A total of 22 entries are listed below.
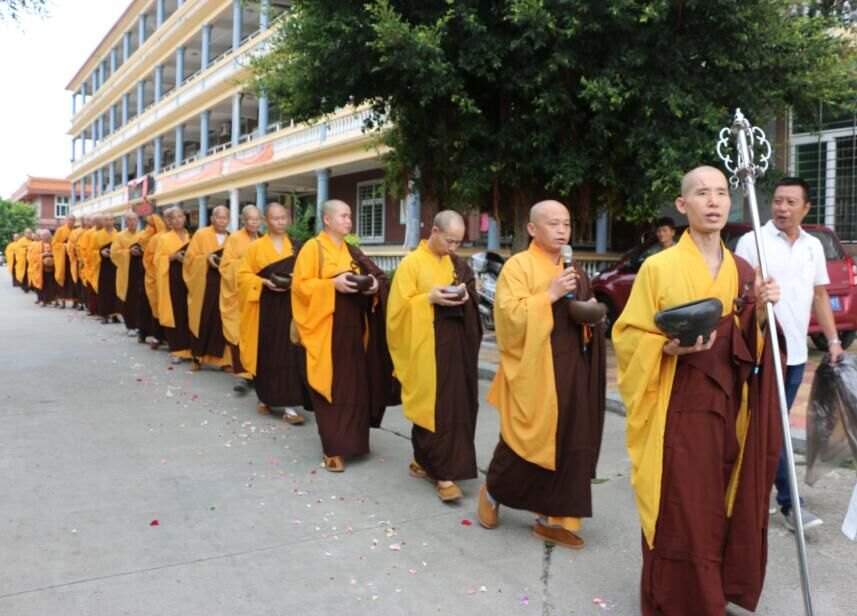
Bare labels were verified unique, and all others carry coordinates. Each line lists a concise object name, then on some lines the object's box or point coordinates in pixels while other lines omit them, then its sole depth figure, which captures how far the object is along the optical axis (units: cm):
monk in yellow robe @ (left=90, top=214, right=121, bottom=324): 1338
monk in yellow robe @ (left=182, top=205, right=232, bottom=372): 848
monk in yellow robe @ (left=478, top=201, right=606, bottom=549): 363
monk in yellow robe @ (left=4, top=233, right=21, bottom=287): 2233
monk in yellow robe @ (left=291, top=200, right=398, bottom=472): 512
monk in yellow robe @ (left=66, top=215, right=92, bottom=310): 1469
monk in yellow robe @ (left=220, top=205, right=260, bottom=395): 762
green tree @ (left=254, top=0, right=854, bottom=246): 741
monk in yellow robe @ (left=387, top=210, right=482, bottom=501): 446
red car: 872
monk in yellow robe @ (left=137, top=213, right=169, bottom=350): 1022
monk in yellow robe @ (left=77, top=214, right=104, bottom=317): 1366
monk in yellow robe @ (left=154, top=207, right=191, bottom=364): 934
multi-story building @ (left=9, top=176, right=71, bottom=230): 6744
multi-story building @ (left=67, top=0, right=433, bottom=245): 2153
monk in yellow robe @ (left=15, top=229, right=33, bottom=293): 2107
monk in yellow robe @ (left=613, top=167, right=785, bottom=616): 281
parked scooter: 1181
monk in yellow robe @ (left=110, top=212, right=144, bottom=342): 1146
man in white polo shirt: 399
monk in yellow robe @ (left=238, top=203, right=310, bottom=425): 633
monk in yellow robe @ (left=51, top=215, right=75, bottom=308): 1647
